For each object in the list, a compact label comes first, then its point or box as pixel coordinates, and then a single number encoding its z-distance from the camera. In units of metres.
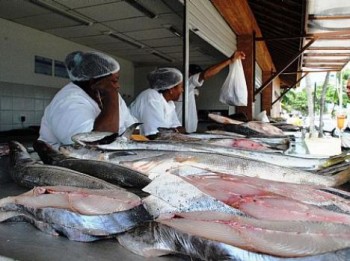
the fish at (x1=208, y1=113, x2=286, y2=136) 3.30
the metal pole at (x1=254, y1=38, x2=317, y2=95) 6.41
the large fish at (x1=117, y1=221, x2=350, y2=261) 0.64
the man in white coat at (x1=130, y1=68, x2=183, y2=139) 3.66
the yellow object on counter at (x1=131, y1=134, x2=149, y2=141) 2.29
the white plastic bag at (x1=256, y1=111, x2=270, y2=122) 7.09
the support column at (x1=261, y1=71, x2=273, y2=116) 12.51
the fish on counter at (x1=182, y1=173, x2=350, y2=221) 0.82
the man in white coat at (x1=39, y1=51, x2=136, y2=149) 2.22
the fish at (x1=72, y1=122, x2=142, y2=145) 1.71
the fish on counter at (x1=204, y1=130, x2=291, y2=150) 2.45
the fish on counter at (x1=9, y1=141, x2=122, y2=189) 1.12
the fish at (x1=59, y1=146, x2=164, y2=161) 1.52
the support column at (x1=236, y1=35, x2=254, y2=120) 6.32
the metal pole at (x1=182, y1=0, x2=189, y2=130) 3.71
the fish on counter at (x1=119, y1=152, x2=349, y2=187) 1.32
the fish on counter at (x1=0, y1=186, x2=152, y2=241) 0.82
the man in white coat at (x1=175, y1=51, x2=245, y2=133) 4.59
